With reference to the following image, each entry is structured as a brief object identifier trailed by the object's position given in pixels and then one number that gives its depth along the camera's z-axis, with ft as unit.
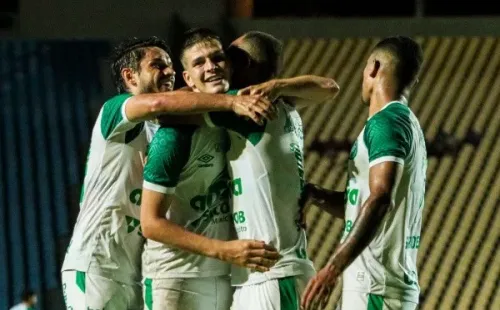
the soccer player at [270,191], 26.08
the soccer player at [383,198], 24.30
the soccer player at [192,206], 26.50
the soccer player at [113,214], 30.76
